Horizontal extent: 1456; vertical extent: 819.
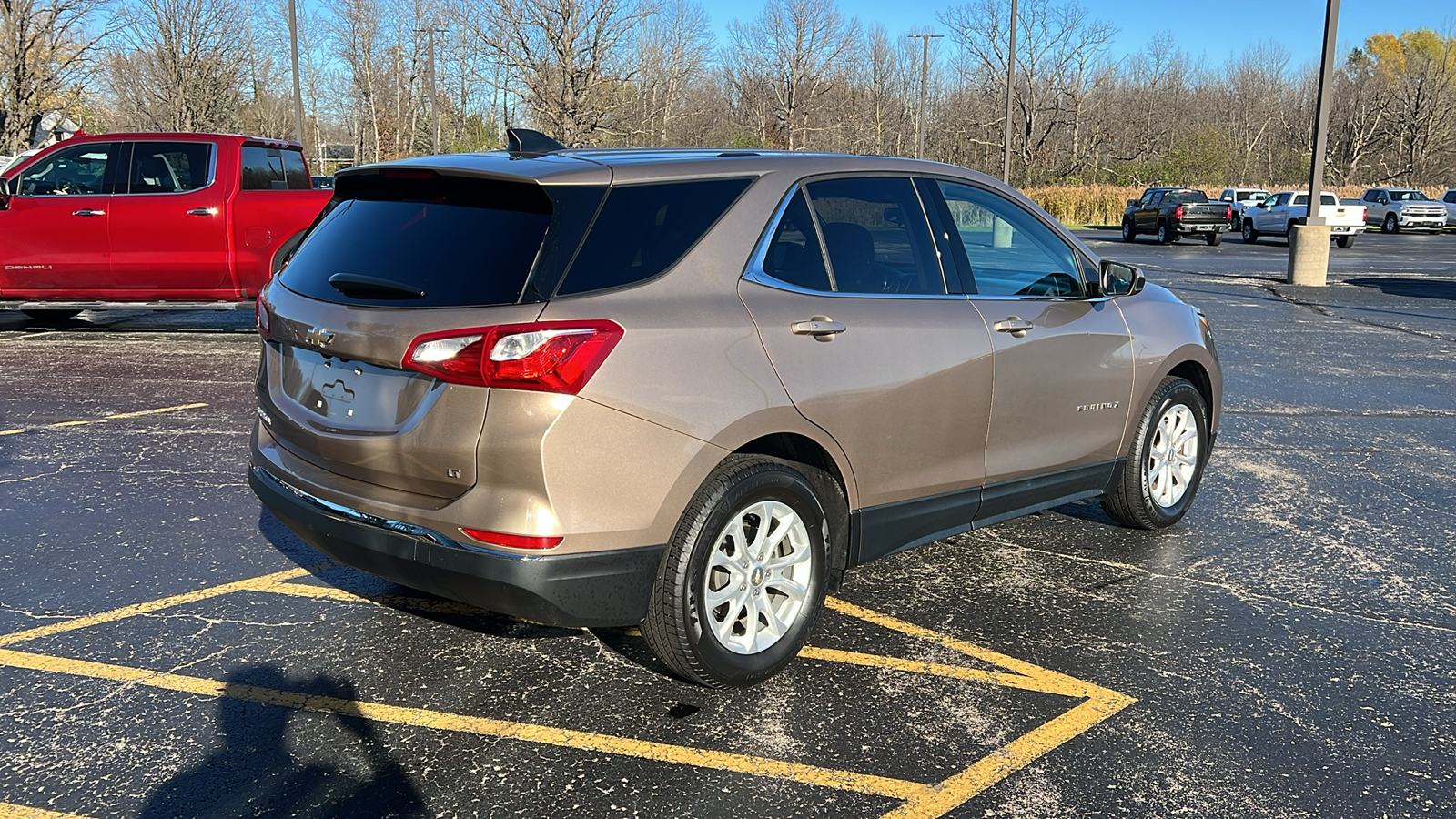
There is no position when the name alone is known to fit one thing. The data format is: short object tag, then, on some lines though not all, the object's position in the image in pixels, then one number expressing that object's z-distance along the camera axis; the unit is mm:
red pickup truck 11766
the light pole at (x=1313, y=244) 19453
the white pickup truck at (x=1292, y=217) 34812
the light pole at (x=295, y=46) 31453
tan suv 3365
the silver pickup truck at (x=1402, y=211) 45719
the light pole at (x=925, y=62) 44247
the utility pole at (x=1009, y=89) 34912
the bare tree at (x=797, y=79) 60812
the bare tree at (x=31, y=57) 35906
